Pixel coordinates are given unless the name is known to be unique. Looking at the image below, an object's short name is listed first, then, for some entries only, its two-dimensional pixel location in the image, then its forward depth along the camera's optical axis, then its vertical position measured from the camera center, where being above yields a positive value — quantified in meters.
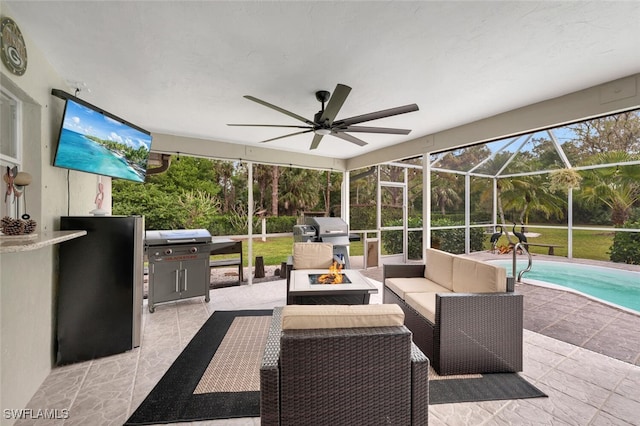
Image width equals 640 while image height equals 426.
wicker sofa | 2.18 -0.97
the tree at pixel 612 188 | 5.72 +0.63
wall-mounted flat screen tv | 2.27 +0.70
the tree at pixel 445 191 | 7.87 +0.72
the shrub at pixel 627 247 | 5.97 -0.75
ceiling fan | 2.13 +0.91
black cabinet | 2.43 -0.72
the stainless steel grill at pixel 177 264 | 3.71 -0.73
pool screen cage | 6.07 +0.65
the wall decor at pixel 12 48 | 1.65 +1.09
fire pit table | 2.71 -0.78
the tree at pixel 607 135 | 6.13 +1.91
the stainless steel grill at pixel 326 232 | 4.93 -0.33
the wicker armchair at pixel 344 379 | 1.33 -0.85
